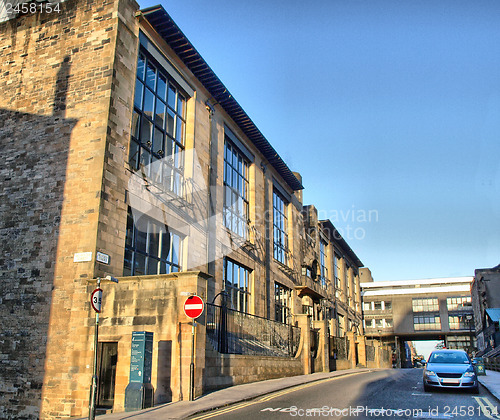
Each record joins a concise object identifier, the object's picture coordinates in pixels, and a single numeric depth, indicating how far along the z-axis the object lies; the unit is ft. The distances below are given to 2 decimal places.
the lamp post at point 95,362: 31.01
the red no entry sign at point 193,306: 39.24
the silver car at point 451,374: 44.72
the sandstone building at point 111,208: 42.60
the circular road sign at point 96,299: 33.47
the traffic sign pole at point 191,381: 39.71
